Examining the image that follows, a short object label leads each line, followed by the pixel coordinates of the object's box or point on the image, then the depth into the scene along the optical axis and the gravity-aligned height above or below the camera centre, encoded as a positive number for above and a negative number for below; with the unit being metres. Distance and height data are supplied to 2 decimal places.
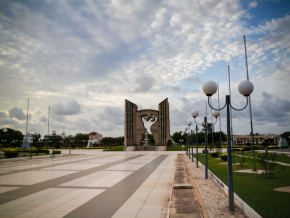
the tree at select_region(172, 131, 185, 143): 106.56 +1.13
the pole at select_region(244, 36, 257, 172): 12.80 +1.29
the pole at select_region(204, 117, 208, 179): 10.75 -1.58
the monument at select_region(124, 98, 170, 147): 50.12 +3.28
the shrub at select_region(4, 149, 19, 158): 26.11 -1.79
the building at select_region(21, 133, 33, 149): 44.78 -1.45
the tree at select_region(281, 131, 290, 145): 96.86 +2.08
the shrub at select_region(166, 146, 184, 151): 46.84 -2.07
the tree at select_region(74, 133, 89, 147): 121.53 +1.09
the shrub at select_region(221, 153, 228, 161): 18.38 -1.51
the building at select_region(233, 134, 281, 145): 119.22 +0.32
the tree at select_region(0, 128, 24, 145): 84.06 +0.67
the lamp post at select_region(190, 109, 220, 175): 10.86 +1.26
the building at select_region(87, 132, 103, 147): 151.39 +2.09
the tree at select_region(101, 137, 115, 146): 106.36 -1.38
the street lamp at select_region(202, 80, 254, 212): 5.89 +1.39
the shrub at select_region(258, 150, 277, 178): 10.40 -1.32
